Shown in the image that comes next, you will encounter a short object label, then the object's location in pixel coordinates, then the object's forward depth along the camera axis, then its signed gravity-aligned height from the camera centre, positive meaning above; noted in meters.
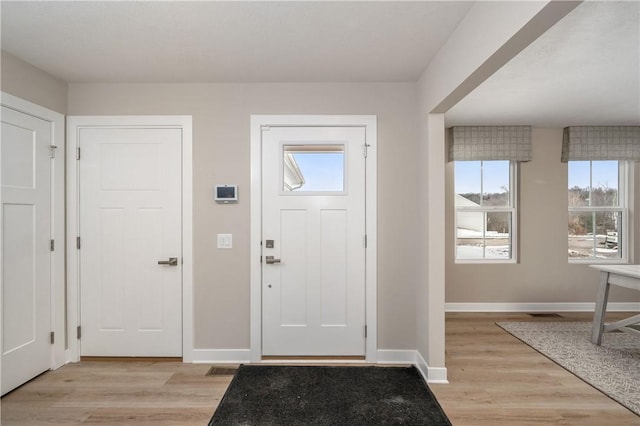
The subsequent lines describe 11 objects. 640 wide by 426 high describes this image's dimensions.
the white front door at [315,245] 2.81 -0.29
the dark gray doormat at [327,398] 2.02 -1.32
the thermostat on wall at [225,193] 2.76 +0.17
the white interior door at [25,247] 2.27 -0.27
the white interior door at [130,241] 2.79 -0.26
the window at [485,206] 4.38 +0.10
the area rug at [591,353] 2.38 -1.32
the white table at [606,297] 3.00 -0.84
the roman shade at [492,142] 4.16 +0.94
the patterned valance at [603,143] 4.18 +0.94
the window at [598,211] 4.40 +0.03
